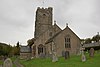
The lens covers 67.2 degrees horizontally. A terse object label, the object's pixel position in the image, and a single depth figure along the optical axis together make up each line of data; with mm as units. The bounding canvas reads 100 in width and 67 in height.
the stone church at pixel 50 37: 18443
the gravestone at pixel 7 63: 6754
